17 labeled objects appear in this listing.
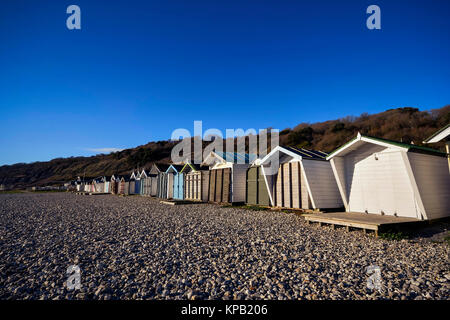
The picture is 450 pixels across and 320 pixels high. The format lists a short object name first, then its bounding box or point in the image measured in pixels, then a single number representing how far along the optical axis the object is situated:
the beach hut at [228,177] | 19.30
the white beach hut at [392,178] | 9.08
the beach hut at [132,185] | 42.41
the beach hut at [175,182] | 27.12
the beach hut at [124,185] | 43.75
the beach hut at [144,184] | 37.05
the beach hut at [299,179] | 12.94
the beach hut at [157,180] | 31.38
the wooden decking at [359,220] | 7.84
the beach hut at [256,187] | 16.81
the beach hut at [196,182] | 23.15
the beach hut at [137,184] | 41.06
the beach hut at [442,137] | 8.39
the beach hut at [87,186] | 64.45
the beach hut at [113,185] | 48.14
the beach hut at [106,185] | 53.12
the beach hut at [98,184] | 57.30
